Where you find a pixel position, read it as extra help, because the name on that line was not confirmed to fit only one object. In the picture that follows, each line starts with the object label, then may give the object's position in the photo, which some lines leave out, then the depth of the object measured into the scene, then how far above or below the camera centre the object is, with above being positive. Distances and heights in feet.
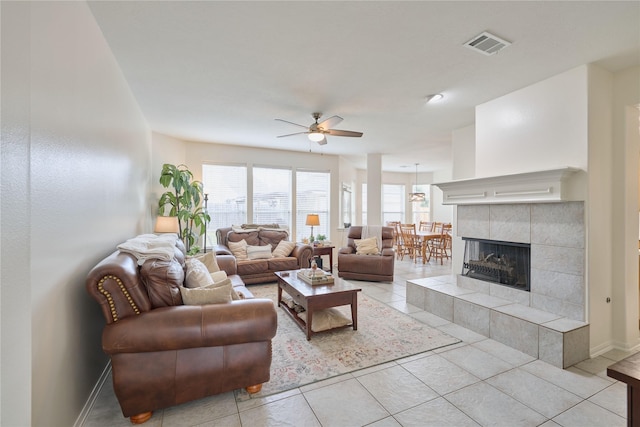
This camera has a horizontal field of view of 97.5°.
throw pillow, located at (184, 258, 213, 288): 7.78 -1.79
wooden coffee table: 9.51 -2.87
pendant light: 28.99 +1.94
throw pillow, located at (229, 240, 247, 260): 16.79 -2.10
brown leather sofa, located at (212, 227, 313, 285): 15.96 -2.48
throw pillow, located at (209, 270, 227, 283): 10.00 -2.24
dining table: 22.14 -1.77
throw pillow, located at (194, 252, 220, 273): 11.01 -1.87
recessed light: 10.80 +4.63
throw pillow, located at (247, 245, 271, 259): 16.96 -2.29
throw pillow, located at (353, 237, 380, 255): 17.85 -2.01
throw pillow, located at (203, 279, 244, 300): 6.88 -1.78
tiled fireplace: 8.25 -2.83
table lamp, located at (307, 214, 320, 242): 19.70 -0.36
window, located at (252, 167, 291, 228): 20.45 +1.39
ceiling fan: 11.83 +3.61
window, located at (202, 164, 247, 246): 19.17 +1.37
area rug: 7.48 -4.22
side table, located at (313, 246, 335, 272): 18.57 -2.36
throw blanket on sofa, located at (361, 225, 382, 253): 18.67 -1.17
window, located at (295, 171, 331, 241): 21.86 +1.22
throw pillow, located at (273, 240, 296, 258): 17.60 -2.18
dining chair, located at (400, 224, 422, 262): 23.64 -2.14
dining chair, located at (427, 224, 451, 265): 22.99 -2.45
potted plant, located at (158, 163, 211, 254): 14.56 +0.69
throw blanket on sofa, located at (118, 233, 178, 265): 6.82 -0.91
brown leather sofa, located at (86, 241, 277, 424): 5.54 -2.58
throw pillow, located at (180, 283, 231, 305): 6.56 -1.94
